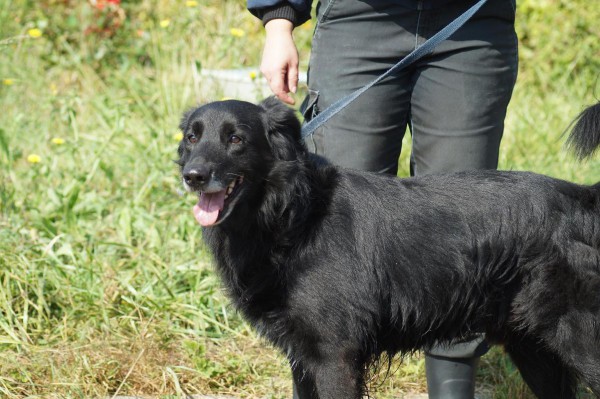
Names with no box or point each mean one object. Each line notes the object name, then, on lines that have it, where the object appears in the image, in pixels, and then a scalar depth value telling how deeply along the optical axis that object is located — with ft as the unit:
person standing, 20.26
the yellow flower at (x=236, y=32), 40.83
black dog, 18.99
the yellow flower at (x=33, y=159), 32.58
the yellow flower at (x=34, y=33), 36.36
